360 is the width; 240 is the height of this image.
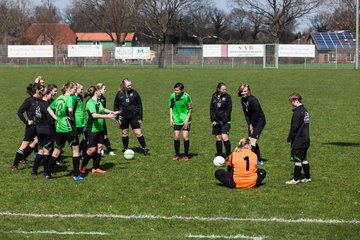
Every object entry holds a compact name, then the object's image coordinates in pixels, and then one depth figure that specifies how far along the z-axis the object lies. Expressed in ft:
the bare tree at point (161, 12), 287.07
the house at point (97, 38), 394.11
